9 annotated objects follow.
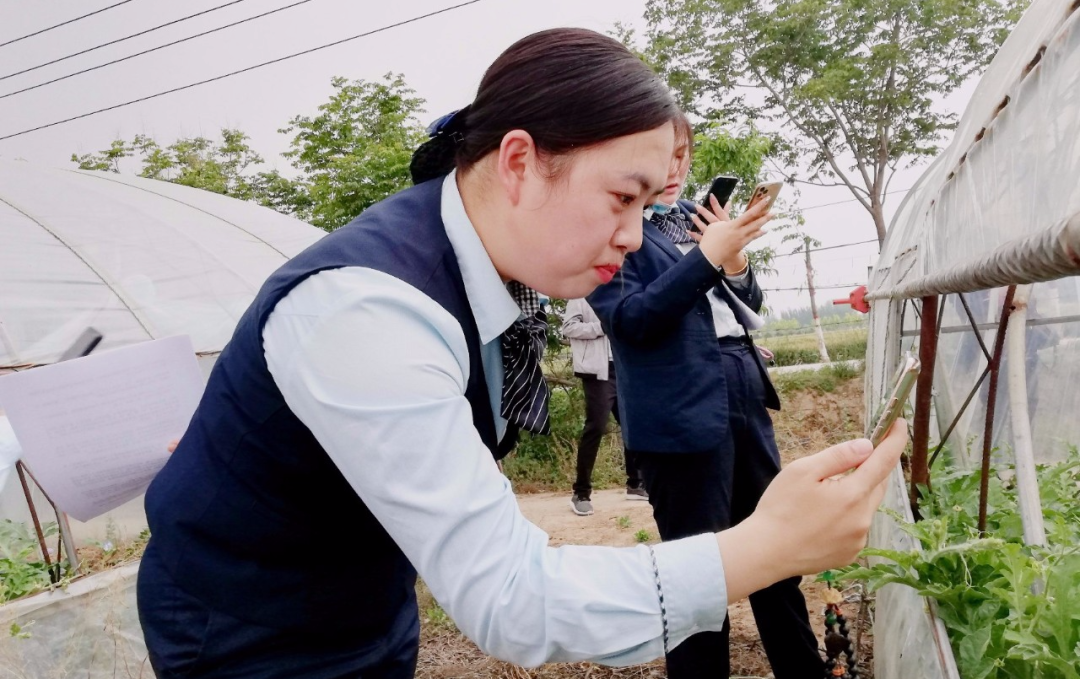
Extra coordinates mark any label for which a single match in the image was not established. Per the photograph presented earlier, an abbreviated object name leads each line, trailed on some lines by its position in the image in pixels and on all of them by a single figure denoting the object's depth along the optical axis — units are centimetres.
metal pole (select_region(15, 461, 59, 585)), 382
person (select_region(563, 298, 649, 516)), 552
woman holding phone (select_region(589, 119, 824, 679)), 218
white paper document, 144
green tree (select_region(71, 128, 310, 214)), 1638
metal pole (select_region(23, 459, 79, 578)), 368
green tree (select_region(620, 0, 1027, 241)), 1170
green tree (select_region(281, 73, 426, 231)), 869
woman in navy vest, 76
